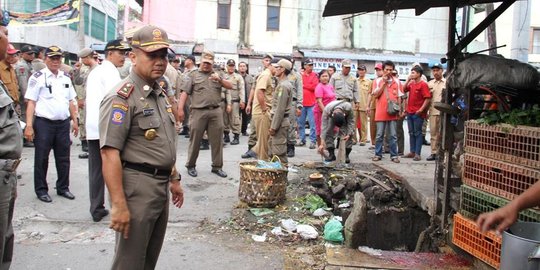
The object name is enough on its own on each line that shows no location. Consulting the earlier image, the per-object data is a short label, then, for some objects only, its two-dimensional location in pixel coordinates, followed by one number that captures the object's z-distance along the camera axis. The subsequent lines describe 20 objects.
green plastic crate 4.07
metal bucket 2.59
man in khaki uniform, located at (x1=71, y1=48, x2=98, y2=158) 7.84
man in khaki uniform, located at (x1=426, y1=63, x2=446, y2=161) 9.65
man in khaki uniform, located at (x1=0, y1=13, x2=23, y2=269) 3.13
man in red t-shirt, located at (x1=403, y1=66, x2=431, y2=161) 9.46
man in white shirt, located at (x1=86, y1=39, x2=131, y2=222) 5.45
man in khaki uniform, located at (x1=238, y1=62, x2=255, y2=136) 12.24
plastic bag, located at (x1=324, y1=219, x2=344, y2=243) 5.13
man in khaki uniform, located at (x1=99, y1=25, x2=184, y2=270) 2.85
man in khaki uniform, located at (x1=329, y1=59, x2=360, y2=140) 10.45
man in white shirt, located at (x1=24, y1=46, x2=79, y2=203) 6.01
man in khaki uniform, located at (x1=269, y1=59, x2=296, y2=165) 7.31
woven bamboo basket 5.89
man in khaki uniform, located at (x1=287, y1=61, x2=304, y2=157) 9.34
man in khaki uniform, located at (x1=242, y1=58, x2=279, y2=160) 7.89
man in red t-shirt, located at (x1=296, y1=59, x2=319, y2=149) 11.49
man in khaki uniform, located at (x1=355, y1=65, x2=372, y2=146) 11.68
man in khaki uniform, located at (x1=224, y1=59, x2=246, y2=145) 11.22
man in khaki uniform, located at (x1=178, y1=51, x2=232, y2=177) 7.54
